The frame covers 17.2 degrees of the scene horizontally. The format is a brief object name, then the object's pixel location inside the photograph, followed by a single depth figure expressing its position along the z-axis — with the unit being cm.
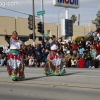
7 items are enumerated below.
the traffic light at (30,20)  3347
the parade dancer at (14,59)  1351
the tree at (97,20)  6610
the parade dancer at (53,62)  1555
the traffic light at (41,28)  3294
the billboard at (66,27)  3630
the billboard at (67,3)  3834
